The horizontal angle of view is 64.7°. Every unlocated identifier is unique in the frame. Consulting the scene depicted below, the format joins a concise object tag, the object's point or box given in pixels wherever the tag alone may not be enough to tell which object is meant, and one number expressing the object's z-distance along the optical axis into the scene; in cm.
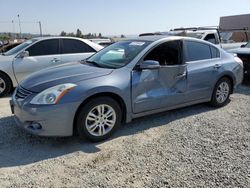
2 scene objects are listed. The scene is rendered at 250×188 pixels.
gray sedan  266
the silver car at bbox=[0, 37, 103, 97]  486
